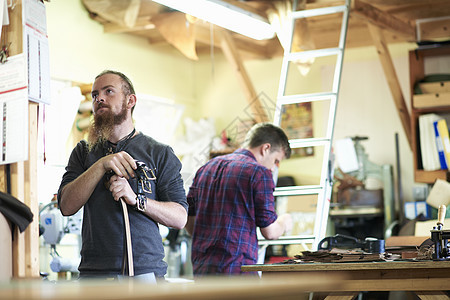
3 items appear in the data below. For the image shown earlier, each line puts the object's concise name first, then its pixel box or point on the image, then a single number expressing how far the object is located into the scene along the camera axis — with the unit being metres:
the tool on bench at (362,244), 3.64
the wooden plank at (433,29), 6.91
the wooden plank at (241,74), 7.30
